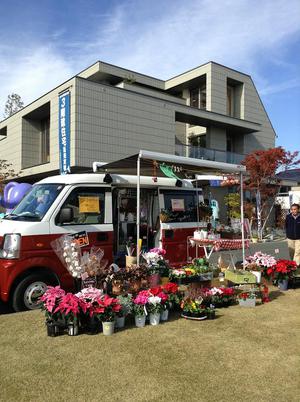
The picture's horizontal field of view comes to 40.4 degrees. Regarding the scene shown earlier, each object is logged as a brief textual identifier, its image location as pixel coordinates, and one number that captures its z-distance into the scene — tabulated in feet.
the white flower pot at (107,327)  17.40
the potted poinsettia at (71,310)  16.96
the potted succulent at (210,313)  19.93
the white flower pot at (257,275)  24.82
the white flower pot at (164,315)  19.38
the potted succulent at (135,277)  20.66
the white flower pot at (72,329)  17.26
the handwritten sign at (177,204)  29.30
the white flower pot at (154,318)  18.81
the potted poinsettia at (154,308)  18.74
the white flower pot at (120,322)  18.38
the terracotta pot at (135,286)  20.61
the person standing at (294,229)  31.25
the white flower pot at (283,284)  27.02
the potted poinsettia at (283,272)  26.73
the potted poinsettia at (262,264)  26.58
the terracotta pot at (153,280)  21.75
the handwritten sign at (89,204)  23.85
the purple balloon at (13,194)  43.30
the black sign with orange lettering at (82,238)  22.54
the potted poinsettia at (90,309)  17.35
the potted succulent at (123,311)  18.35
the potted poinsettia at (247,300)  22.27
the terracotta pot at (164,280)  23.01
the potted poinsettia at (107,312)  17.35
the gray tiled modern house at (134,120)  68.08
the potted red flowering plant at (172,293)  20.27
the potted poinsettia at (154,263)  22.00
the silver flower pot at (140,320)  18.52
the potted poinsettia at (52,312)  17.19
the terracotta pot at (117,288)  19.93
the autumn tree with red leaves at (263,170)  67.21
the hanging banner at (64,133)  67.26
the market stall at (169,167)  22.98
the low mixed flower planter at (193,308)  19.69
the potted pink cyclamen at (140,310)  18.53
